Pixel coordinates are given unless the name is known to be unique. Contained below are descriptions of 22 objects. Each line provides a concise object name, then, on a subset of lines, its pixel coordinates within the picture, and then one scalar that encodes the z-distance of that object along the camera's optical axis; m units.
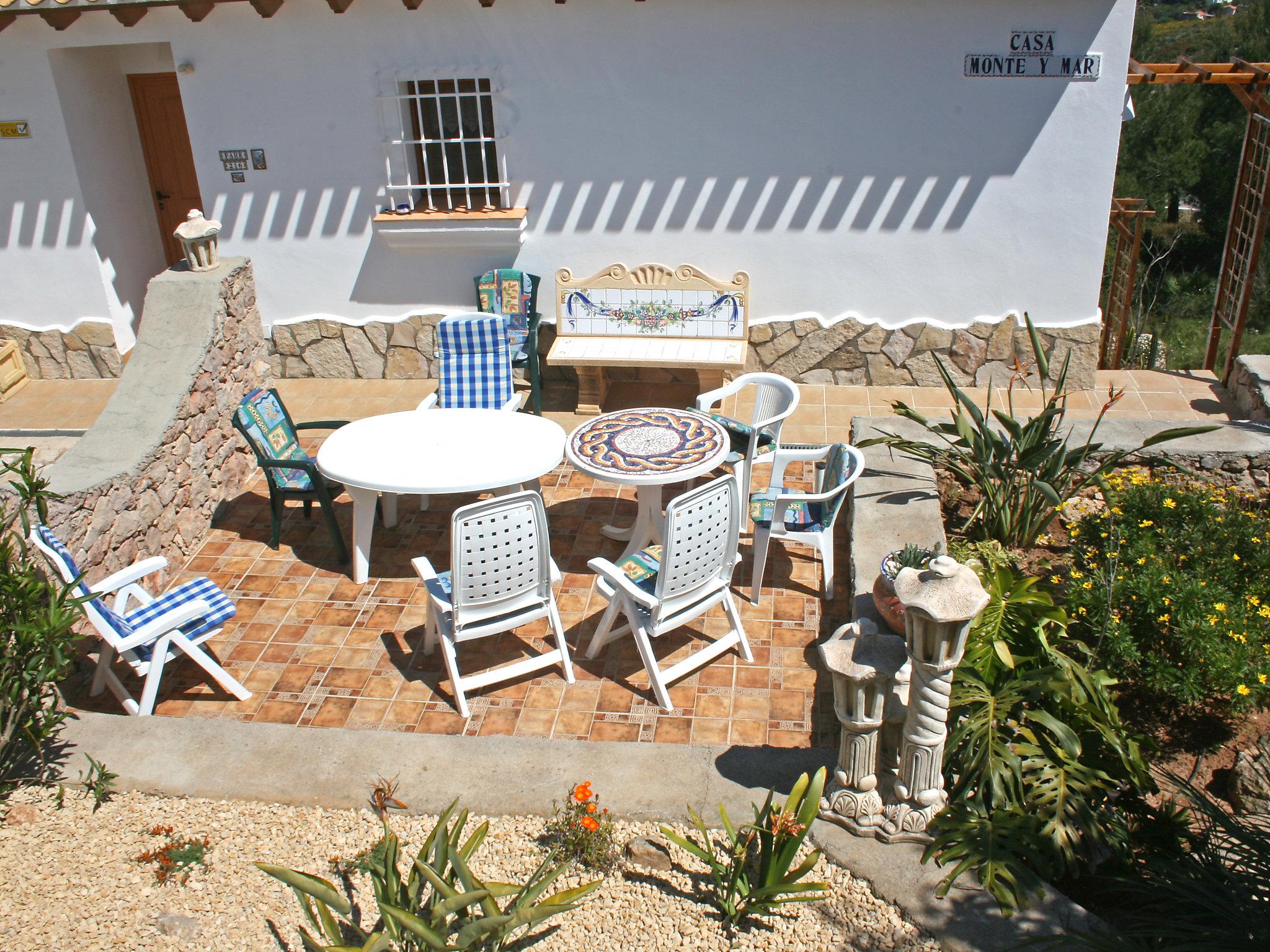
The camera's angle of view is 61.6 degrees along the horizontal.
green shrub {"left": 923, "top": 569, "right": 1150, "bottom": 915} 3.76
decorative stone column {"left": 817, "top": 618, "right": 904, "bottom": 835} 3.77
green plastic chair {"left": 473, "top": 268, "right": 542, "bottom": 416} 8.76
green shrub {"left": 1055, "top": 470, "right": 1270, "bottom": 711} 4.30
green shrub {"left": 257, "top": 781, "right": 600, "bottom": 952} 3.26
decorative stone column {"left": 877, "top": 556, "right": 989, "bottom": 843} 3.47
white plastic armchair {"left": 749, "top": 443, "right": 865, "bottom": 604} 5.62
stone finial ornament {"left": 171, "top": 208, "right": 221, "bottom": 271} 7.43
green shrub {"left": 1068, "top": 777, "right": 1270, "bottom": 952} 3.23
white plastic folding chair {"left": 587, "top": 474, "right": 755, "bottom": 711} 4.76
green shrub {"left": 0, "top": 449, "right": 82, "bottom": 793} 4.15
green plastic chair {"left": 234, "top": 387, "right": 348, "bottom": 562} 6.38
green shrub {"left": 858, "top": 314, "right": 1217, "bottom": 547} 5.52
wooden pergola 8.43
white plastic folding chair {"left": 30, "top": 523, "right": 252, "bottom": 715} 4.98
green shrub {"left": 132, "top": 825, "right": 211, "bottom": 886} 3.87
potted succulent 4.64
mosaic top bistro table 5.79
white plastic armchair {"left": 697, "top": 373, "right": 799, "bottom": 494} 6.42
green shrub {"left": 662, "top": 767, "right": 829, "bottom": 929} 3.62
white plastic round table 5.87
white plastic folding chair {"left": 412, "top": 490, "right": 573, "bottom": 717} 4.78
